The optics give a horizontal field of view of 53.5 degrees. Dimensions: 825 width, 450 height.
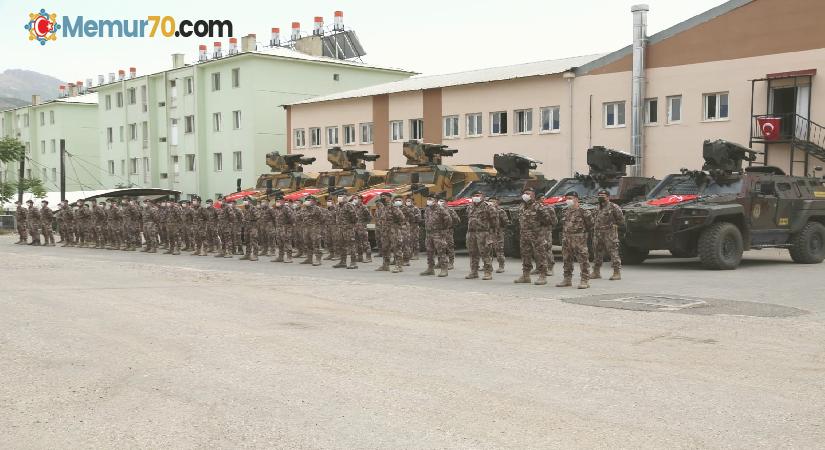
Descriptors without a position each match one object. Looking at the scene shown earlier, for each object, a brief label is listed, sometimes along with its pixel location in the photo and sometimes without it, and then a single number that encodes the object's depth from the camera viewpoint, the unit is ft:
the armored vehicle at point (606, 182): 55.98
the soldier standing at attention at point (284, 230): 59.41
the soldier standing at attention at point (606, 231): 43.42
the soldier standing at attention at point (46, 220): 86.69
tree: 131.87
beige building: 71.61
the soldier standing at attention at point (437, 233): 47.50
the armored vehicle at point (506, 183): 63.00
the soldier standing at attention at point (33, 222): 86.58
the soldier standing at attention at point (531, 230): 42.29
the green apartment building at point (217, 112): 135.33
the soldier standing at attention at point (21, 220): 89.20
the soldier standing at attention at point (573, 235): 40.47
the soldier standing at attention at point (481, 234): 45.09
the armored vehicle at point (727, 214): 47.26
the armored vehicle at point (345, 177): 75.15
